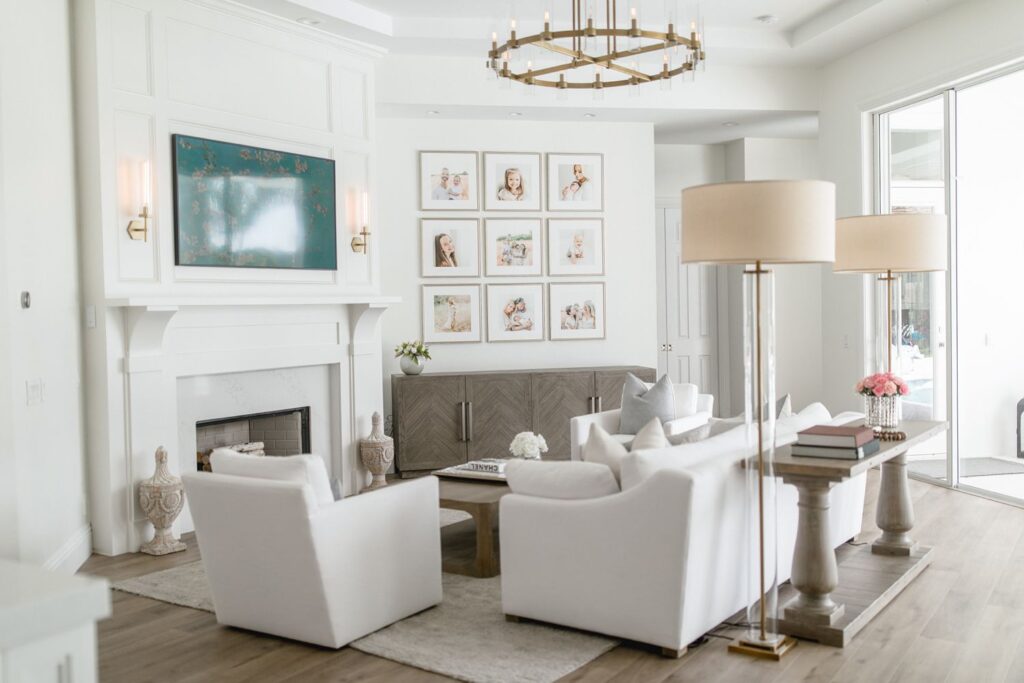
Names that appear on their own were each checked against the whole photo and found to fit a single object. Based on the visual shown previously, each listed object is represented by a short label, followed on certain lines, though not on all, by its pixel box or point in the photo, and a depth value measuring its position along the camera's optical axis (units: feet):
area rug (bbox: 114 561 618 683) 10.94
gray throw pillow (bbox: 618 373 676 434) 19.84
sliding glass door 19.20
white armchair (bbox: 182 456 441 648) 11.45
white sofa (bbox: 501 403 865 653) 10.95
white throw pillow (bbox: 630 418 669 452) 12.66
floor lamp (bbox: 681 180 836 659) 10.83
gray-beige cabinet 23.82
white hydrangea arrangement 17.07
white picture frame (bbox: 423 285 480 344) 25.52
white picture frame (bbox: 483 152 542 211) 25.81
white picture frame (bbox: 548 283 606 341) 26.53
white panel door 30.50
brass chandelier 13.43
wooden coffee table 14.69
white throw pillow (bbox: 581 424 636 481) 12.23
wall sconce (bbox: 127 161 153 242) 16.65
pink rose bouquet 14.52
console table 11.59
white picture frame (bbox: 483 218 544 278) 25.86
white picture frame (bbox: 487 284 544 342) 25.99
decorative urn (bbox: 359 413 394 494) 21.90
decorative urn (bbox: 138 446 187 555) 16.38
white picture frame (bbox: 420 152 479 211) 25.30
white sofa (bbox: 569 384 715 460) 19.15
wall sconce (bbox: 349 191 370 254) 21.71
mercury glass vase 14.47
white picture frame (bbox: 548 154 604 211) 26.37
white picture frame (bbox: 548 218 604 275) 26.40
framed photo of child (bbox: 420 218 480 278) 25.36
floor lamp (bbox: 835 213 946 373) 14.70
